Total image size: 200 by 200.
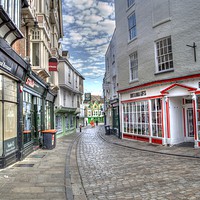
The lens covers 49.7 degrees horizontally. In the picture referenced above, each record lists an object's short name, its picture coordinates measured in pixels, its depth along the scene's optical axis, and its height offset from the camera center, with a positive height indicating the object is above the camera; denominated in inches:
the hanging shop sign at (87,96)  1959.0 +152.1
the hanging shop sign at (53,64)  712.4 +166.6
